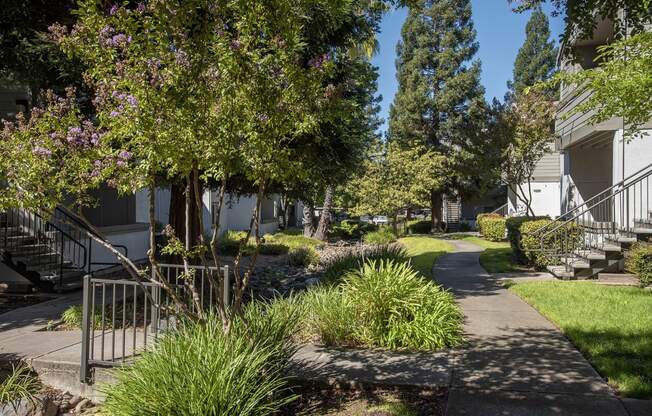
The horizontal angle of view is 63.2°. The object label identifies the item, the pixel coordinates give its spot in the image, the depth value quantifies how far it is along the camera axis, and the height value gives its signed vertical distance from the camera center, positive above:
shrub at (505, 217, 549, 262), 13.51 -0.31
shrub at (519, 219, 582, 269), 11.86 -0.46
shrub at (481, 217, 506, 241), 23.56 -0.32
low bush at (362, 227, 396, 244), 23.23 -0.80
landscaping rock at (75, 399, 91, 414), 5.32 -1.90
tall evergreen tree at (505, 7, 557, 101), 38.88 +12.37
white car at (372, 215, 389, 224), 41.20 +0.01
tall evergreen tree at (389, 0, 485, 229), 30.91 +8.10
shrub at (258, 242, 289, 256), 19.17 -1.11
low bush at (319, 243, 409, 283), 9.34 -0.76
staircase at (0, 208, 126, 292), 10.66 -0.73
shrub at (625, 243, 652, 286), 9.27 -0.72
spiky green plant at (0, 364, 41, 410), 5.23 -1.75
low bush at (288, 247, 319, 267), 16.48 -1.21
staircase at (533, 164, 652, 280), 10.53 -0.33
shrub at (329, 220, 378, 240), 29.30 -0.57
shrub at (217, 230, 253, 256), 18.52 -0.98
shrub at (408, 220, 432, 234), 34.09 -0.42
